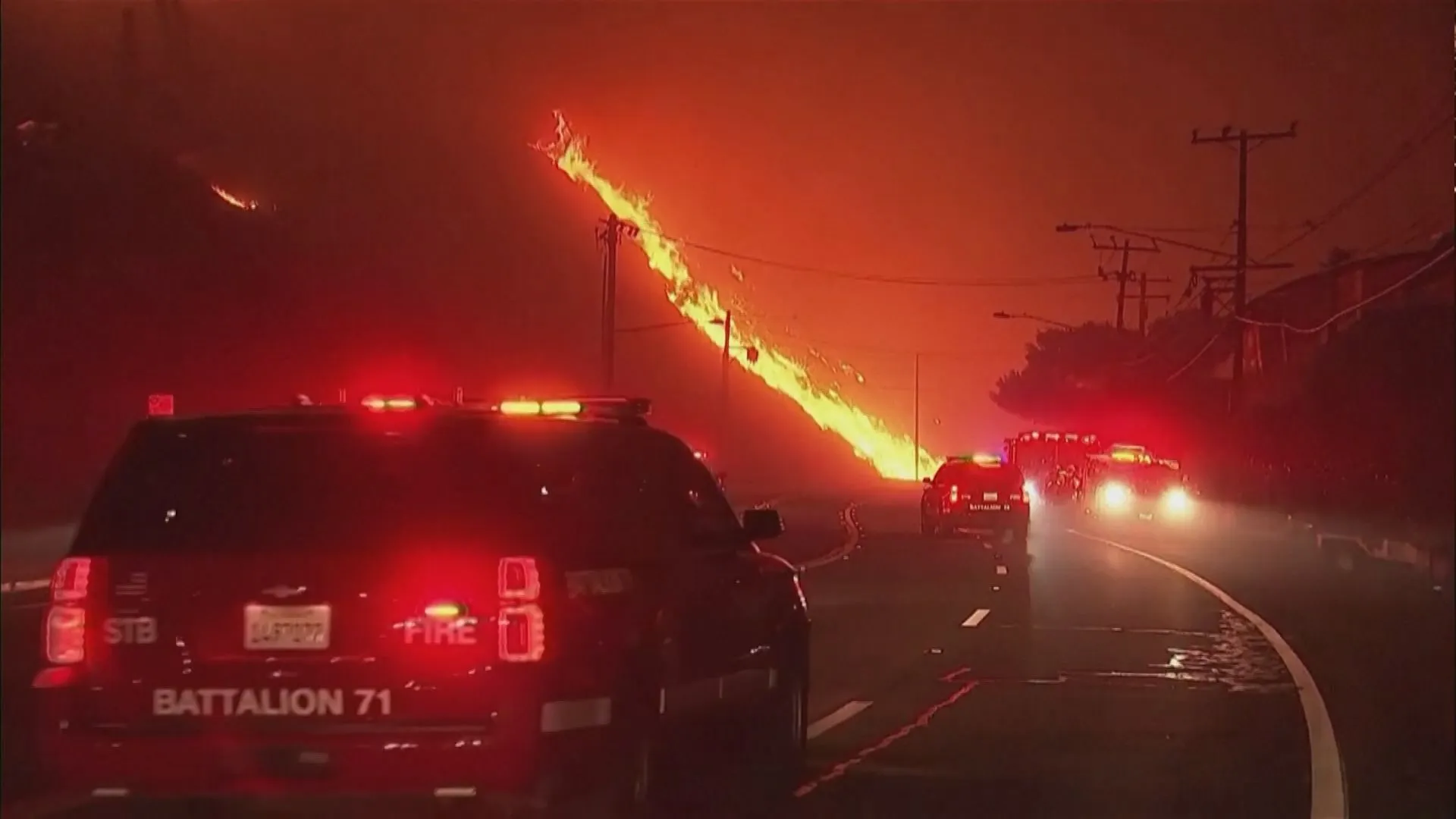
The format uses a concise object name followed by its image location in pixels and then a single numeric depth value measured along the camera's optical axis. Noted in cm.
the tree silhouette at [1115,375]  8781
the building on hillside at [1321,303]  4812
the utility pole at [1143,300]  8438
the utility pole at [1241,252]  5462
